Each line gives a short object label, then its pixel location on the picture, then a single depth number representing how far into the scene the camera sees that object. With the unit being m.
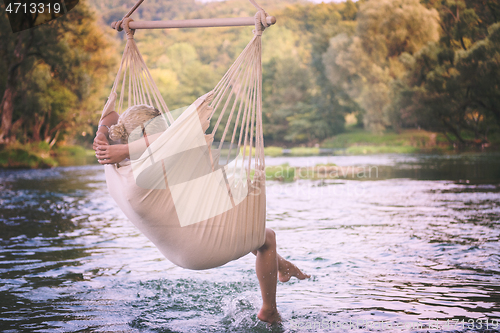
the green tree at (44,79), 17.78
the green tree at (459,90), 18.80
